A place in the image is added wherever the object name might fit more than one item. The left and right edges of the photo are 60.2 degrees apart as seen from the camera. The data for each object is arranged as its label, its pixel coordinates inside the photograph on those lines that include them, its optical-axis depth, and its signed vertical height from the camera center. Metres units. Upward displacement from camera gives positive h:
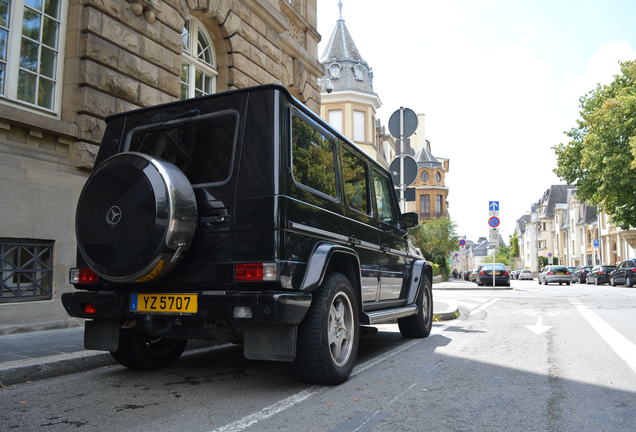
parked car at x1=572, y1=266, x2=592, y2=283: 43.35 -0.06
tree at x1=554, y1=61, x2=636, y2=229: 30.47 +7.07
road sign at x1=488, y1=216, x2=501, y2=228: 24.59 +2.28
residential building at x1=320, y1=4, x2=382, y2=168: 41.75 +13.44
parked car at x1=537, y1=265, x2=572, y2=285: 39.00 -0.20
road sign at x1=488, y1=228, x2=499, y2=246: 25.53 +1.68
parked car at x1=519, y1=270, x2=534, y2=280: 63.75 -0.33
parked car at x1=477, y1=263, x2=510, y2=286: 30.74 -0.17
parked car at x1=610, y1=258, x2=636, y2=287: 30.56 -0.09
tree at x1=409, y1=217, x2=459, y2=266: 43.34 +2.36
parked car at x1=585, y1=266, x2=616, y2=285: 36.47 -0.11
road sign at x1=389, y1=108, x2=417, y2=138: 11.86 +3.26
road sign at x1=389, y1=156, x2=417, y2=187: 11.41 +2.14
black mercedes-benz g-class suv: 4.09 +0.27
